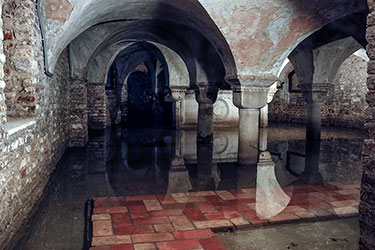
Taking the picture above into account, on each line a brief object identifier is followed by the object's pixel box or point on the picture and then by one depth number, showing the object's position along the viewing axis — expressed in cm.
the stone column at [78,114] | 752
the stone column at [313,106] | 880
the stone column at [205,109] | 857
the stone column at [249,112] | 598
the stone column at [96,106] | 1106
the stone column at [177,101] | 1132
